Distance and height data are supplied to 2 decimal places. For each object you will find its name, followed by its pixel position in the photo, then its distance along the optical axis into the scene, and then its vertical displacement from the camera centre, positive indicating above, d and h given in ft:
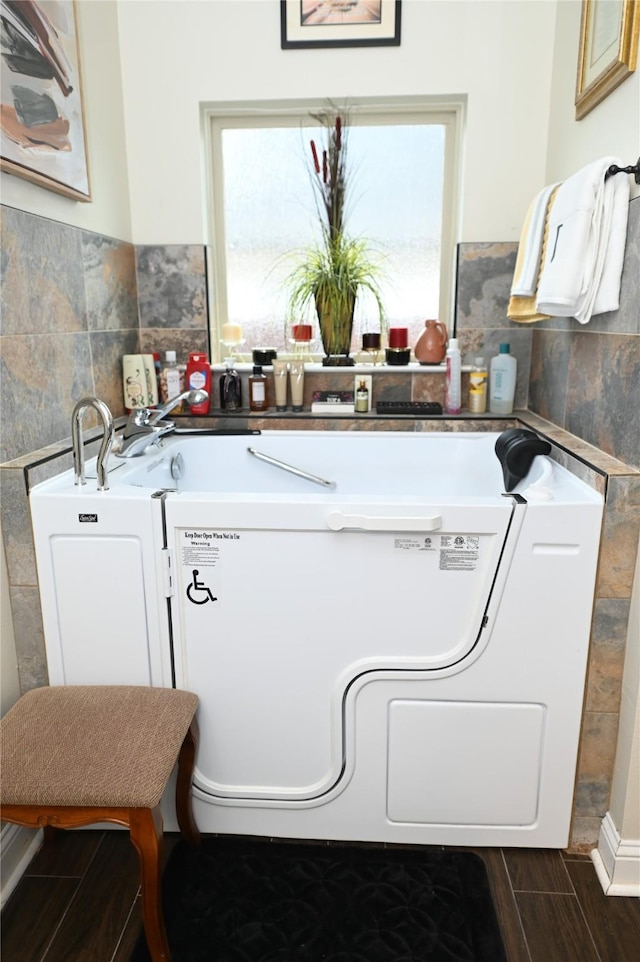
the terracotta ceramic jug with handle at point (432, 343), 8.32 -0.24
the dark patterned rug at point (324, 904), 4.62 -4.18
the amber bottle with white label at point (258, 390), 8.30 -0.80
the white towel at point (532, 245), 6.51 +0.75
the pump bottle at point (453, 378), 8.03 -0.64
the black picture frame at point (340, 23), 7.61 +3.34
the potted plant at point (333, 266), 8.41 +0.72
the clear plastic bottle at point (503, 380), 7.97 -0.66
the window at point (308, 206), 8.45 +1.49
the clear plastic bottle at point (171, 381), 8.21 -0.68
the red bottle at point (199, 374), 8.23 -0.60
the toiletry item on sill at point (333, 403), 8.18 -0.95
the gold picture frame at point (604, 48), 5.24 +2.27
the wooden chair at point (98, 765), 4.13 -2.71
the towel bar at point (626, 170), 5.10 +1.16
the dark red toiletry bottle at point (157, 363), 8.63 -0.49
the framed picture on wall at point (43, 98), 5.32 +1.91
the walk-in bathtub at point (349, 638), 4.94 -2.36
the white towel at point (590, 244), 5.35 +0.63
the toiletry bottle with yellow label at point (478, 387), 8.04 -0.75
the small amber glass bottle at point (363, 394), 8.14 -0.83
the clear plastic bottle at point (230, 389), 8.36 -0.79
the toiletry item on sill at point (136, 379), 7.96 -0.64
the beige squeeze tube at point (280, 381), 8.30 -0.69
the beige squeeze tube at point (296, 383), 8.28 -0.71
